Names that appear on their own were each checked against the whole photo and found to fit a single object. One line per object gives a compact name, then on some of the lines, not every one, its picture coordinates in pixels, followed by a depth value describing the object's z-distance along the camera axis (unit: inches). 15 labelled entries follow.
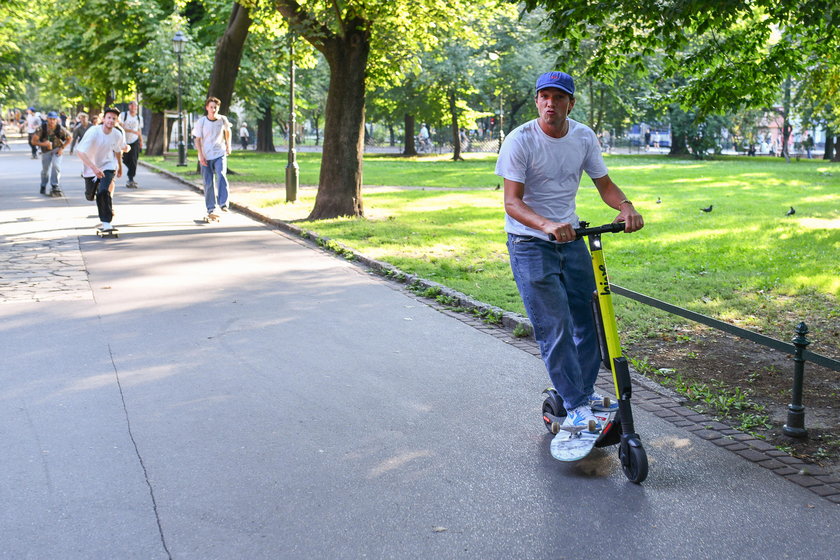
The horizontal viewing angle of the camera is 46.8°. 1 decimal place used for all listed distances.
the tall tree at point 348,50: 621.0
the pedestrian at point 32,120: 1555.9
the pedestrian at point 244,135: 2581.2
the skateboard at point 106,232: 564.1
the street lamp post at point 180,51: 1304.1
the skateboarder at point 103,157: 542.6
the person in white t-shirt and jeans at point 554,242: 198.1
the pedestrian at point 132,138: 929.5
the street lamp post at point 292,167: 794.8
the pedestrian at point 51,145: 810.8
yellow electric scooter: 185.0
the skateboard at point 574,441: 195.0
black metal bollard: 212.8
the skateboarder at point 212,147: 659.4
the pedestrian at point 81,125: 1074.2
